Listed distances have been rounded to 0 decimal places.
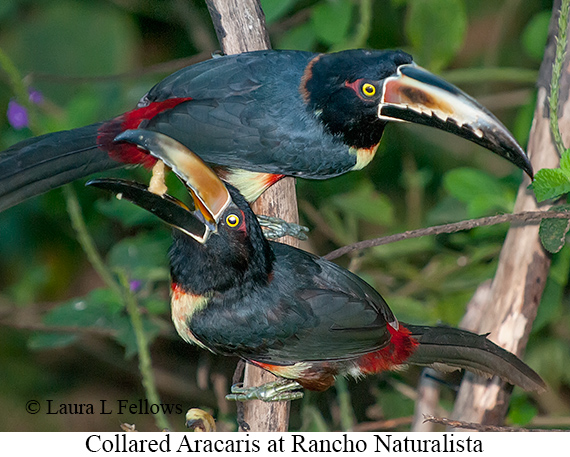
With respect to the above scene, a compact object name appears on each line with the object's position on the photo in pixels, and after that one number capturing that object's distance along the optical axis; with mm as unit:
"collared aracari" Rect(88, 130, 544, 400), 3973
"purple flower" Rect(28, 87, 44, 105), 6348
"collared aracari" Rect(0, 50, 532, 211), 4465
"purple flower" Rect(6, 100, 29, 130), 5844
